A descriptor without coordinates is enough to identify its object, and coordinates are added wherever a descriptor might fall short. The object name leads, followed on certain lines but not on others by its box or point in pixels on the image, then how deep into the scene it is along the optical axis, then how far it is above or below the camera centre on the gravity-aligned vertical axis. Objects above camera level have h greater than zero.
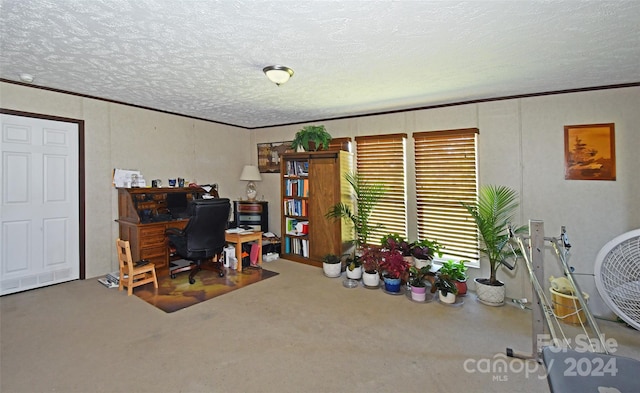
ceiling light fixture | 2.73 +1.19
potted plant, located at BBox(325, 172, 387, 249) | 4.27 -0.16
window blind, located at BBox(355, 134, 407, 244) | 4.37 +0.37
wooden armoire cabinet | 4.51 -0.06
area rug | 3.29 -1.11
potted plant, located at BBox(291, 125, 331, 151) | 4.57 +0.95
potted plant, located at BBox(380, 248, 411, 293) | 3.56 -0.87
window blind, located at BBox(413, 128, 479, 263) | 3.80 +0.13
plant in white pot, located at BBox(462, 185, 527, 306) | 3.29 -0.37
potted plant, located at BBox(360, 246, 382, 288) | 3.77 -0.90
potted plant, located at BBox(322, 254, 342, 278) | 4.18 -0.97
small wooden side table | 4.39 -0.61
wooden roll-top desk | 3.88 -0.31
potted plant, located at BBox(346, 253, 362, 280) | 4.00 -0.97
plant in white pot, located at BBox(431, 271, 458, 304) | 3.28 -1.04
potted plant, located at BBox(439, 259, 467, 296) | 3.53 -0.93
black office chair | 3.72 -0.44
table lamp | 5.75 +0.45
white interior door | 3.38 -0.03
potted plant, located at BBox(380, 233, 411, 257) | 3.89 -0.62
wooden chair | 3.46 -0.87
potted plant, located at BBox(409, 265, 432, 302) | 3.37 -1.00
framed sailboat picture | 3.10 +0.47
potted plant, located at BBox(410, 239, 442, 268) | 3.78 -0.72
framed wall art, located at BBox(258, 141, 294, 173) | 5.76 +0.89
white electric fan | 2.50 -0.71
